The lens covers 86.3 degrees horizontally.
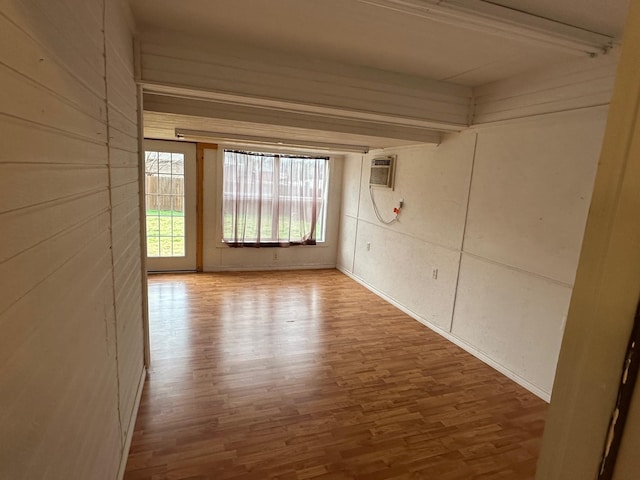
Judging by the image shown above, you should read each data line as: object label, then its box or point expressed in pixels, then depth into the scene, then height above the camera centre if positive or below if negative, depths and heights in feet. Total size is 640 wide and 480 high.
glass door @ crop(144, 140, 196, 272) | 17.40 -1.64
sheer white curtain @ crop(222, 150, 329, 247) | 18.51 -1.00
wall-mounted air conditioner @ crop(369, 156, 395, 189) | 15.38 +0.68
